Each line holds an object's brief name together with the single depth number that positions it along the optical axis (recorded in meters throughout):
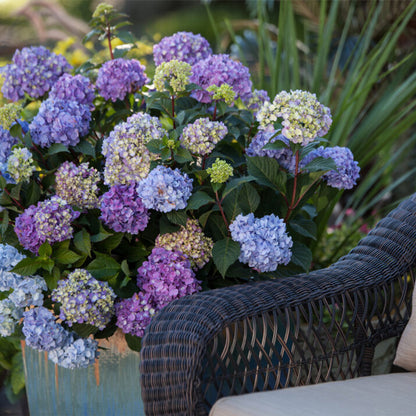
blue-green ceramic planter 3.09
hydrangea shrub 2.94
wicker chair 2.72
